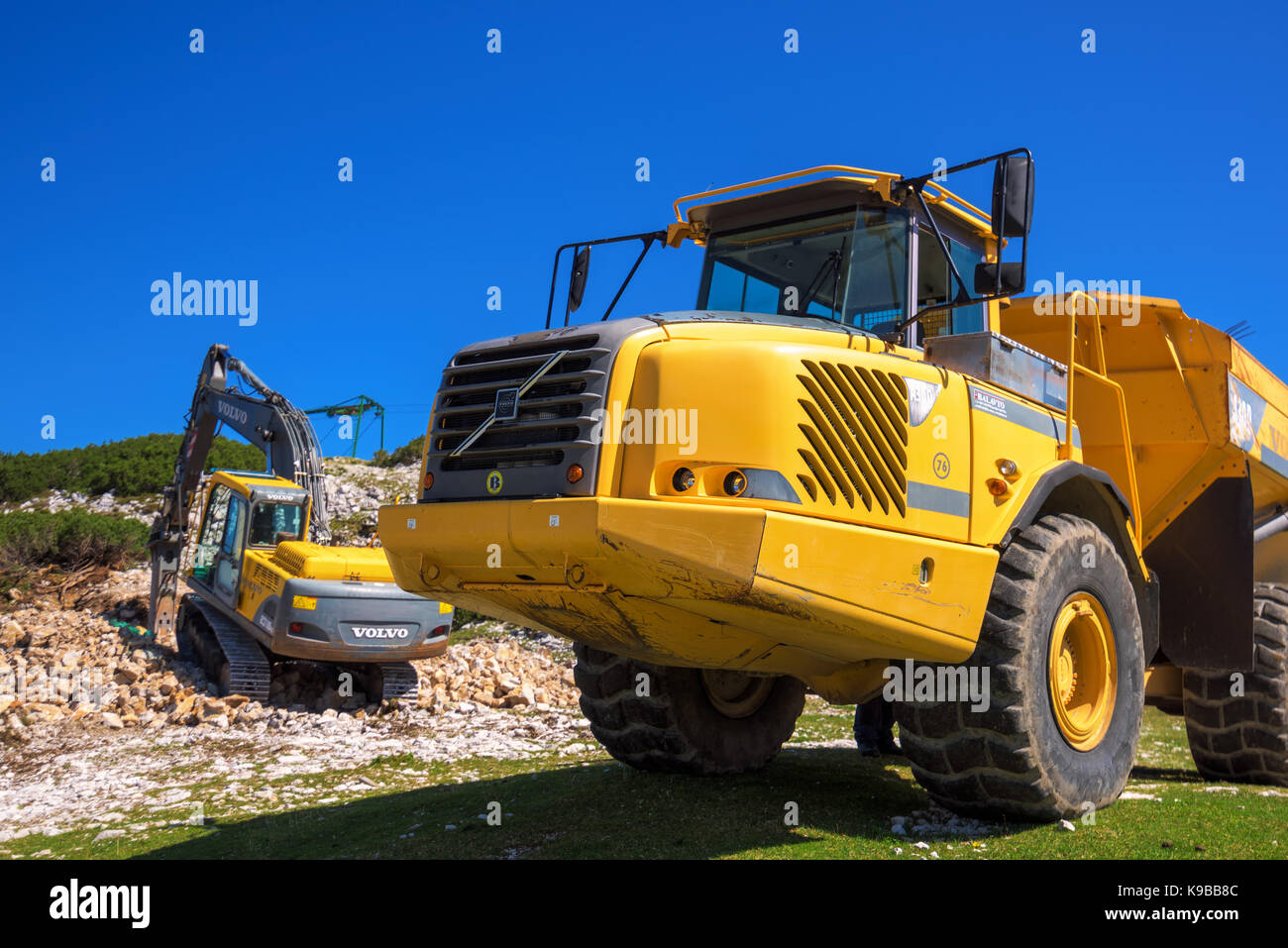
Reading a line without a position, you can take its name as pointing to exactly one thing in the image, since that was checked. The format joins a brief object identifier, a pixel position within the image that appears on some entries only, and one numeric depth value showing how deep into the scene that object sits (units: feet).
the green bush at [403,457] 132.57
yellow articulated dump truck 14.52
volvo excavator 42.96
